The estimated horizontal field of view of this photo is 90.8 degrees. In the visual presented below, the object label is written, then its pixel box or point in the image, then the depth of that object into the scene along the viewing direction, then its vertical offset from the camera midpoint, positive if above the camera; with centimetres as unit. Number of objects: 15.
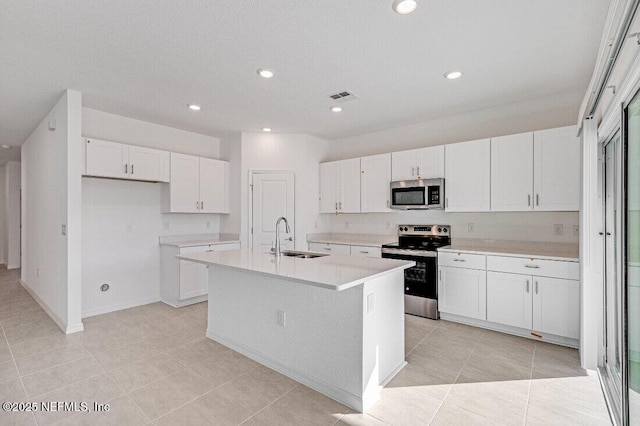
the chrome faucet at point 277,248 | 301 -34
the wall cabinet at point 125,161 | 373 +66
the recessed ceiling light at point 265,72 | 283 +128
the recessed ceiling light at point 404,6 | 192 +128
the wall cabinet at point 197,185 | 455 +41
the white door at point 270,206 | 505 +10
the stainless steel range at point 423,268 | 382 -69
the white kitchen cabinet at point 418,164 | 410 +66
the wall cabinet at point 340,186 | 495 +42
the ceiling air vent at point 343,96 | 340 +128
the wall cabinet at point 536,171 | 321 +44
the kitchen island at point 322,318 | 213 -84
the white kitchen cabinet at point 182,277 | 432 -91
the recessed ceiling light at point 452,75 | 288 +128
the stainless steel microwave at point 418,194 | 408 +24
